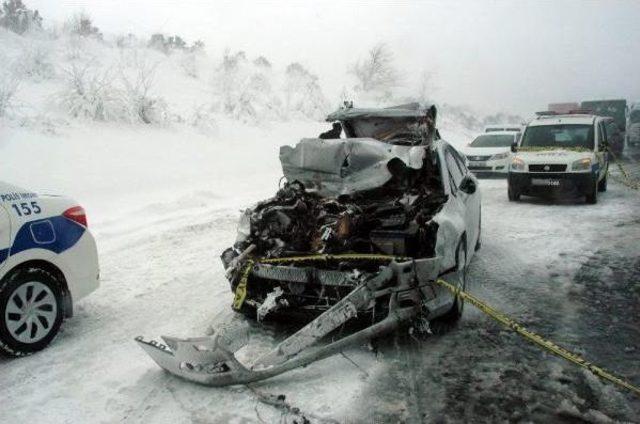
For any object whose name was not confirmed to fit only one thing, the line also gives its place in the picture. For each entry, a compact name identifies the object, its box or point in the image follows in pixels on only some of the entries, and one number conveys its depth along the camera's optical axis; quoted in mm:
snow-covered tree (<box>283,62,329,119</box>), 25531
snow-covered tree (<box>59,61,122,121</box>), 13945
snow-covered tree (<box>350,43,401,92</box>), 40125
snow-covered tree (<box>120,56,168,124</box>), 15250
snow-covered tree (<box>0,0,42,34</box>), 21938
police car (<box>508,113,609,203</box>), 10625
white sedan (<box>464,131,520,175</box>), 15086
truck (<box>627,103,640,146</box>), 24719
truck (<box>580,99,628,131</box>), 26844
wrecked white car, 3664
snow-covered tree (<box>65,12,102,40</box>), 23925
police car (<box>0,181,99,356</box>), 4023
